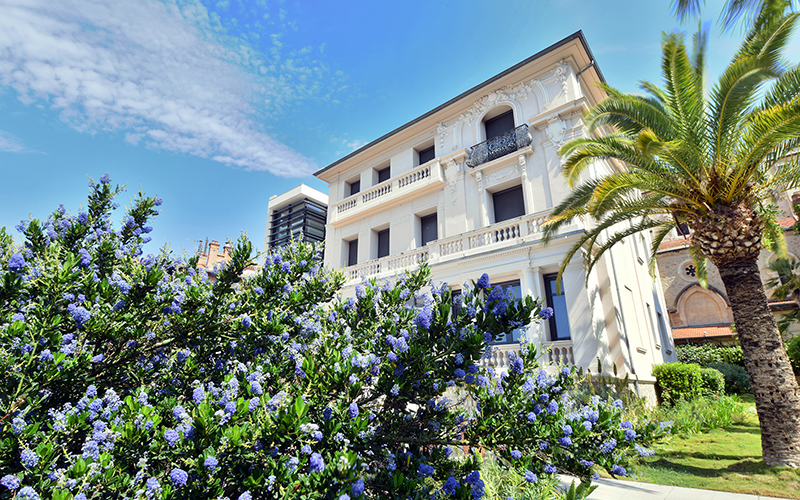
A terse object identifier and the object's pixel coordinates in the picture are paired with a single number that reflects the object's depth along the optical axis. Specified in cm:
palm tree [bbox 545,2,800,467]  679
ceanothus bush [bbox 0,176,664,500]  228
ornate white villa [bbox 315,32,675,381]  1093
